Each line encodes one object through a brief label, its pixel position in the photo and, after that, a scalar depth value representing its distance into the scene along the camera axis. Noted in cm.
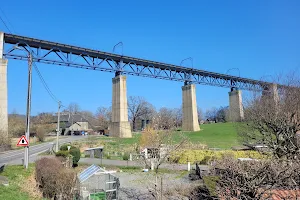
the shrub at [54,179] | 1286
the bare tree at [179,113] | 8702
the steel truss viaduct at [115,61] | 4175
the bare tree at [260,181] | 545
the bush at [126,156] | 3121
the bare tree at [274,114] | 1507
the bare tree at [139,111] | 10112
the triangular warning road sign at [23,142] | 1965
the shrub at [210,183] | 801
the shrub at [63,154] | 2559
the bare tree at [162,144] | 1495
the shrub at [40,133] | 6650
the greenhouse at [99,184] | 1307
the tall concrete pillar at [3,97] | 3447
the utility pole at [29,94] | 2142
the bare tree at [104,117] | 10658
